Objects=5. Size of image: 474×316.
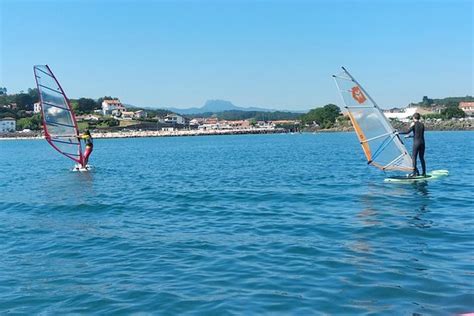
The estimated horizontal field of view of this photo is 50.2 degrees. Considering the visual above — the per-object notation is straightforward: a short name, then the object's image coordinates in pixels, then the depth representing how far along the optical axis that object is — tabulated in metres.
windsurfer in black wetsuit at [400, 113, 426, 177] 17.92
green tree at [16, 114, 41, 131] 190.00
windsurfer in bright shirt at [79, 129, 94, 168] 27.08
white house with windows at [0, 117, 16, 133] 189.38
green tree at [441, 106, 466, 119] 182.88
